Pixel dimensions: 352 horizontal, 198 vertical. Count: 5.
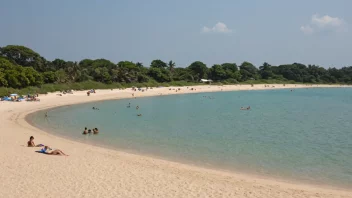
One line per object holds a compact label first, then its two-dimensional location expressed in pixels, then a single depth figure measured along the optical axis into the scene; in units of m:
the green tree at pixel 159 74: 85.25
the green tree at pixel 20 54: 76.75
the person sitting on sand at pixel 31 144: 16.50
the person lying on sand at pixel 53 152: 14.84
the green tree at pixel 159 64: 104.84
